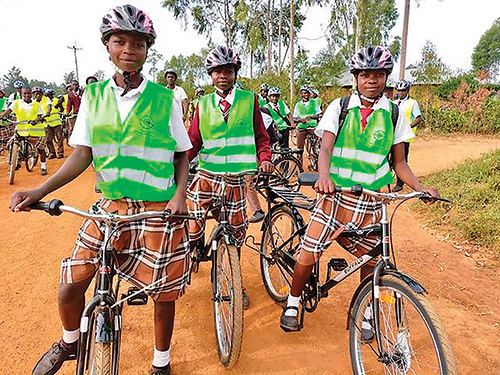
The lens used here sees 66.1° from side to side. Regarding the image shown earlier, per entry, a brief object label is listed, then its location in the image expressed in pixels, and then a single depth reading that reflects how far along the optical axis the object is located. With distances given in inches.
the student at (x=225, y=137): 122.5
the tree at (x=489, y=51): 2375.7
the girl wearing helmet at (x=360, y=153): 101.5
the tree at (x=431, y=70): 861.2
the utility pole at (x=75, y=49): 1514.8
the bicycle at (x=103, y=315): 68.5
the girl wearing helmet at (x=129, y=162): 79.0
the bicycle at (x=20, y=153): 305.9
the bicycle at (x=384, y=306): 77.5
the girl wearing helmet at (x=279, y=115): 342.4
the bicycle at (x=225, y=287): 101.8
